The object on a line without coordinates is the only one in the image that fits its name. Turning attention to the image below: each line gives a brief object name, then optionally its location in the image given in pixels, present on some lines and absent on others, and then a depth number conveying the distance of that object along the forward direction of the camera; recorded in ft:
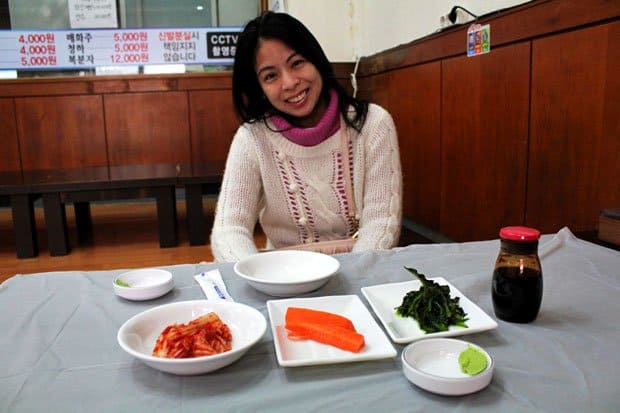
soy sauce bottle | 2.25
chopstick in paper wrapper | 2.85
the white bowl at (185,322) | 1.93
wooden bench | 9.75
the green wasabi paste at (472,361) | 1.88
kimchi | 2.05
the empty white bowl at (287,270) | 2.79
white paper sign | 13.24
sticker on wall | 6.70
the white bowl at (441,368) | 1.80
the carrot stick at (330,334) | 2.13
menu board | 13.19
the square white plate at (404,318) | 2.24
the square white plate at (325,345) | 2.04
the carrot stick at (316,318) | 2.30
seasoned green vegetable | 2.34
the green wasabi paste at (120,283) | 2.88
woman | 4.57
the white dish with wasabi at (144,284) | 2.77
